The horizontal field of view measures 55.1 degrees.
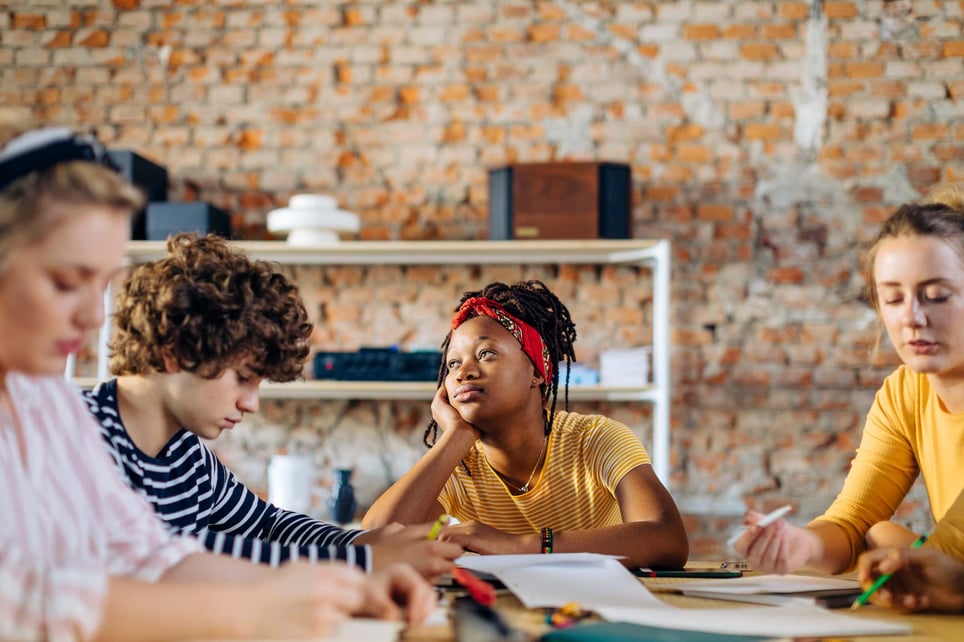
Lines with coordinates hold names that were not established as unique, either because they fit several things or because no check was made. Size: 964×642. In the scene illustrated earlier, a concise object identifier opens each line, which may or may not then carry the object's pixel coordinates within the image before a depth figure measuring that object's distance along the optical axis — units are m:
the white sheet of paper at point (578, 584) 1.10
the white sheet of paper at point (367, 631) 0.87
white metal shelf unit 3.27
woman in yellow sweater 1.37
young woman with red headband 1.83
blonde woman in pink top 0.77
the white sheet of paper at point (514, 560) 1.32
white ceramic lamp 3.41
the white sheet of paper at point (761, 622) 0.97
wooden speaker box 3.36
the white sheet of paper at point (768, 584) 1.25
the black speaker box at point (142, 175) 3.33
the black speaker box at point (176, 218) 3.41
